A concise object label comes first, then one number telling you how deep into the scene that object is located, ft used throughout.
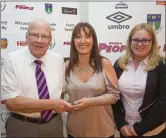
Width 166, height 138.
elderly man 5.39
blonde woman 6.07
